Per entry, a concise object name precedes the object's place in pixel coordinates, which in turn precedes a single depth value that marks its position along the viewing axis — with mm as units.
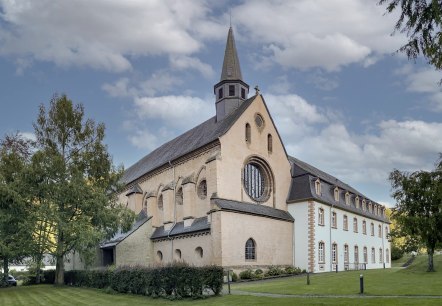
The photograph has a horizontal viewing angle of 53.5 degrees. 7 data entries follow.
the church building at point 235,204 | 34344
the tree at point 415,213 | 23328
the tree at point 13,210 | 27266
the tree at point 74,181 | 28891
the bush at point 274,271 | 34406
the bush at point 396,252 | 64375
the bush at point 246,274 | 32250
